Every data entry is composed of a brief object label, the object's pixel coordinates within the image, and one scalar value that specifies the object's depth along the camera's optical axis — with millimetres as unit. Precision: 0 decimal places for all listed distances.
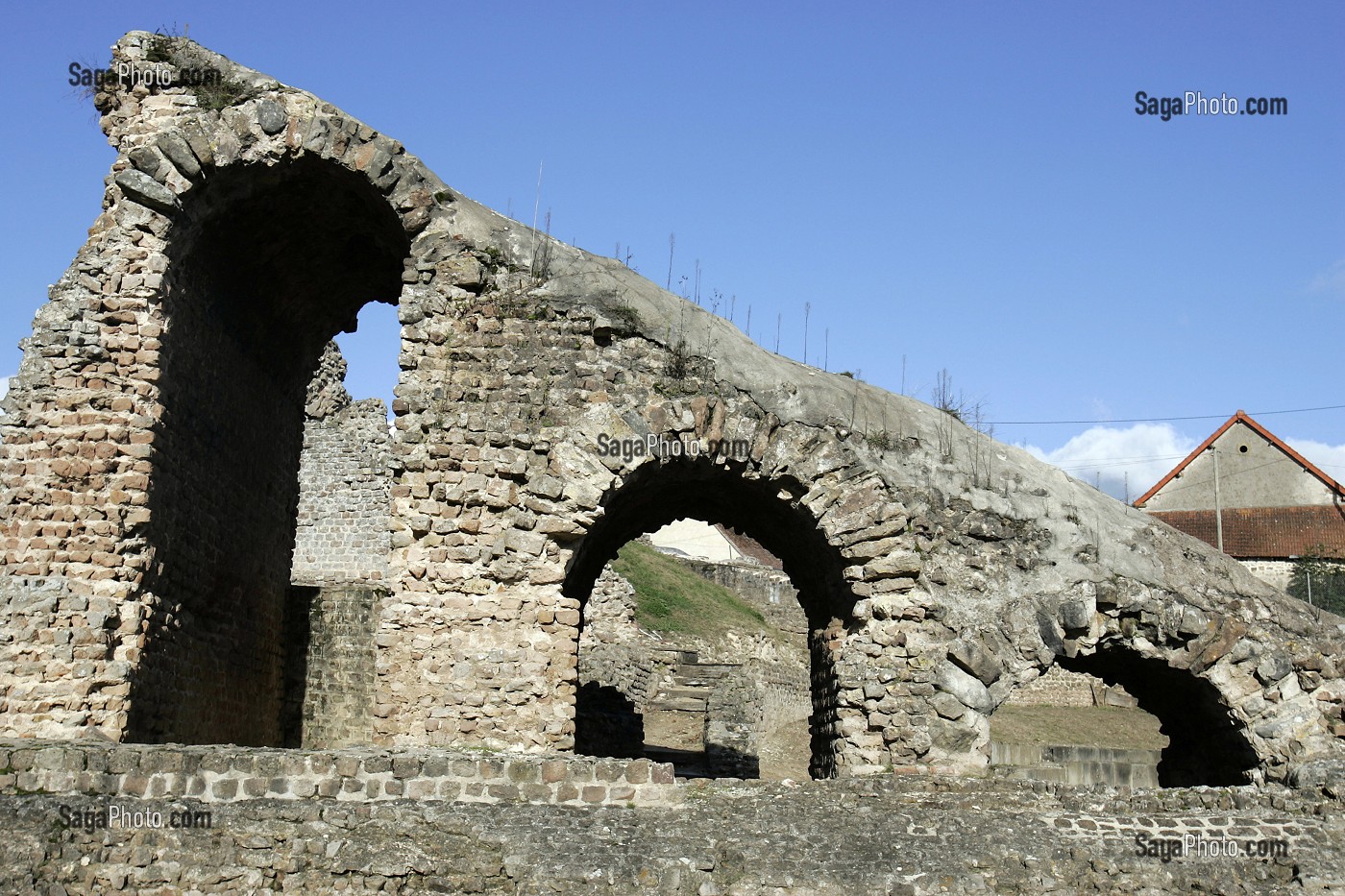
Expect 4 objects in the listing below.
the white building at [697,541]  41531
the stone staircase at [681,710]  18469
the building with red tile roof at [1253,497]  30531
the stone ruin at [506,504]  9086
